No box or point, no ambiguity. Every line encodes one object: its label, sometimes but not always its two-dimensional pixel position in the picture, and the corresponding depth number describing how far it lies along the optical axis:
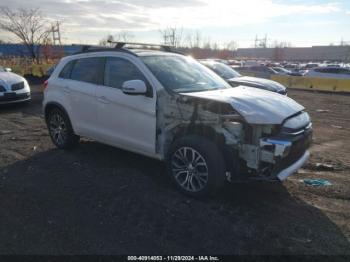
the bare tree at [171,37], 56.03
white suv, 4.00
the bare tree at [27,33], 29.94
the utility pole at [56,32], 32.55
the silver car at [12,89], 10.80
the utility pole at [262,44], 130.75
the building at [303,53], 95.69
